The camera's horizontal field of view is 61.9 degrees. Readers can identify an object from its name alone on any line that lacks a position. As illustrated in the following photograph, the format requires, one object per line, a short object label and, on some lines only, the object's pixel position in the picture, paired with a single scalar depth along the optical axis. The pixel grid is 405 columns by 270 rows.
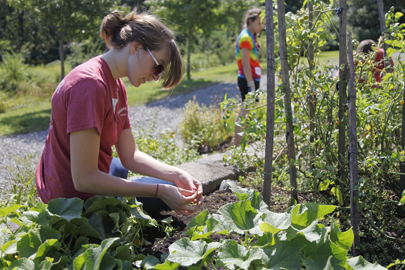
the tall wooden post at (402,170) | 1.90
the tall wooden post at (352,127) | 1.67
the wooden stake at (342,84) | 1.75
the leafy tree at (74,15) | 8.09
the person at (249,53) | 4.20
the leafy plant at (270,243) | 1.18
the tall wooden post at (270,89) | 1.75
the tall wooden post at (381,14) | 2.28
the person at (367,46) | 3.61
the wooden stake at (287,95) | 1.85
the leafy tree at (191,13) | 11.26
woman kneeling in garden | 1.52
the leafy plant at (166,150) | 3.49
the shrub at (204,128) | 4.56
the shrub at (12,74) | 10.23
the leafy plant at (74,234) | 1.22
